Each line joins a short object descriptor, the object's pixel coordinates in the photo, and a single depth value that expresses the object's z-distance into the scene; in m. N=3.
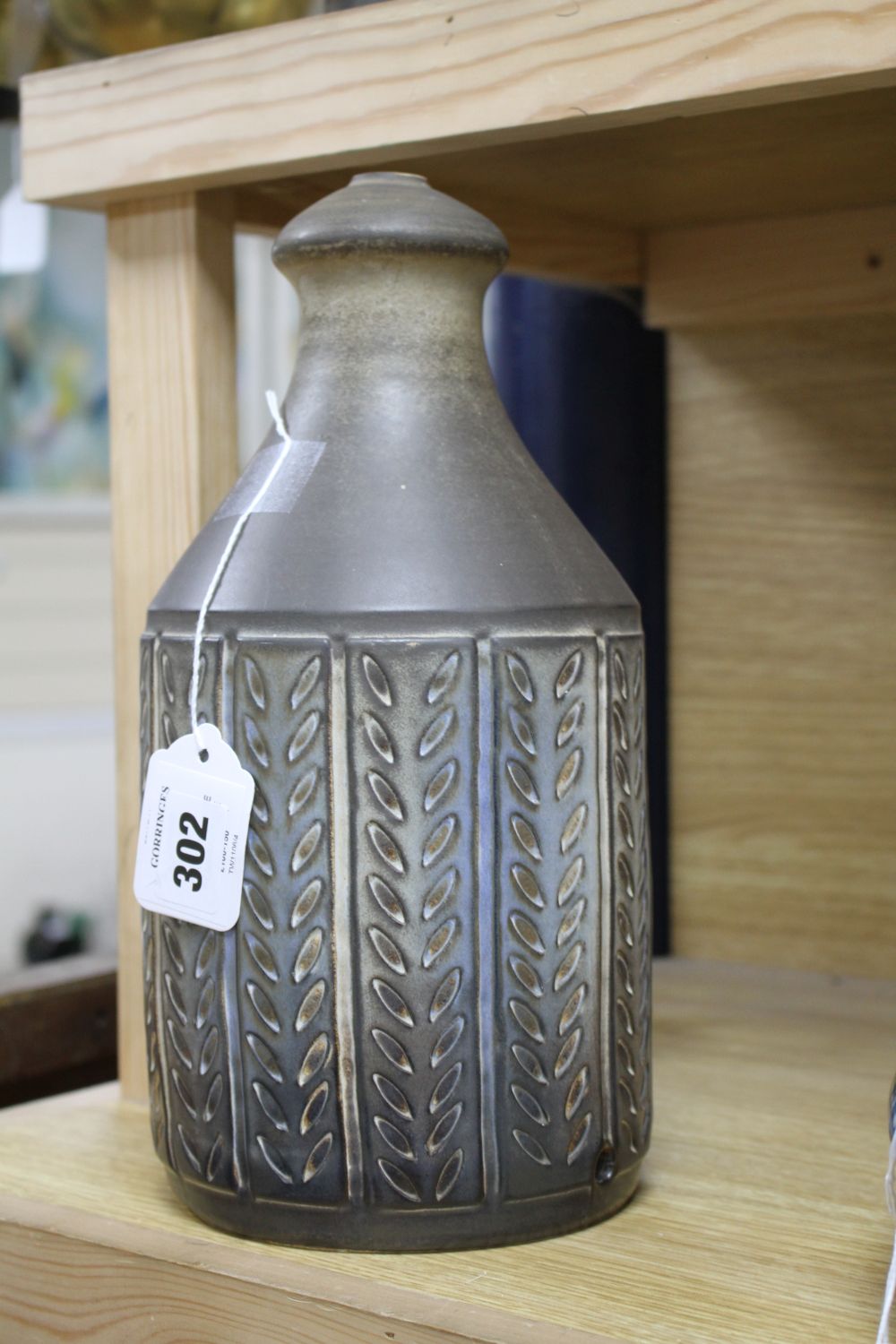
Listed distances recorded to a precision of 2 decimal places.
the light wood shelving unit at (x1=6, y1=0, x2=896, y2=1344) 0.63
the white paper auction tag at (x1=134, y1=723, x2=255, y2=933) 0.65
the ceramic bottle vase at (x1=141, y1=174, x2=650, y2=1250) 0.63
